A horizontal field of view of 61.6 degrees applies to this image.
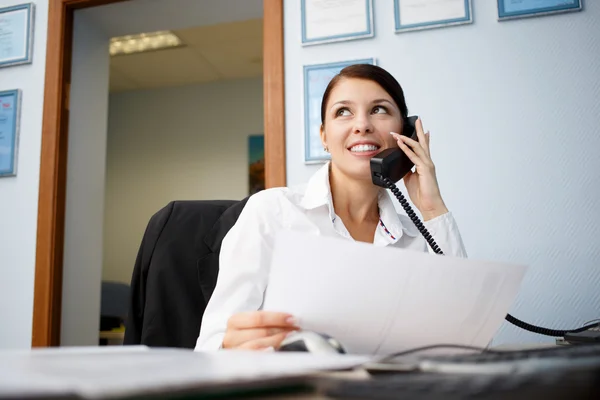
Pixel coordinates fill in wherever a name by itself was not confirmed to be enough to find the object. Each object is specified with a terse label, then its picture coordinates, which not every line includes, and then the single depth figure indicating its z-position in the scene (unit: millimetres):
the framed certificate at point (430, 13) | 1855
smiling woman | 1112
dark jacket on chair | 1058
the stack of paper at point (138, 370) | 261
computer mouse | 510
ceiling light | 3908
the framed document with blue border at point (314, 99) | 1935
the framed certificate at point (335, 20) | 1948
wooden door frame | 1998
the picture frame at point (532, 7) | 1765
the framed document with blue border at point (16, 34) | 2359
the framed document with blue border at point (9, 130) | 2312
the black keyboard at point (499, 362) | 354
